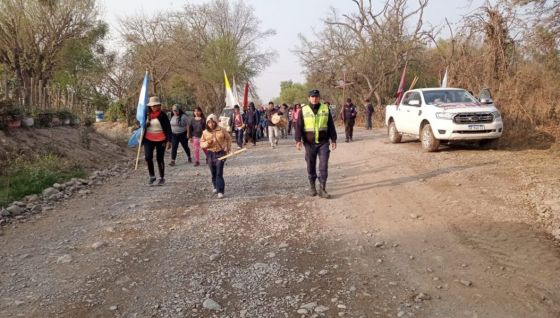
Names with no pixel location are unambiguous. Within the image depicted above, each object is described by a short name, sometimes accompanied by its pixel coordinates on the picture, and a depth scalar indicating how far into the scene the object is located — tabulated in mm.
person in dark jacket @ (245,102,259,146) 17806
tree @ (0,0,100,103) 24281
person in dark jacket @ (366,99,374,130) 27422
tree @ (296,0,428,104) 35656
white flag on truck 17189
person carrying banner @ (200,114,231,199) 8297
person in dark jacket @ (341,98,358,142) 17844
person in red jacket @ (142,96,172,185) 9336
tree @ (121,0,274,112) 37531
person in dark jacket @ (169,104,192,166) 13172
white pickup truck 11656
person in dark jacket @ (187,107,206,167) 12609
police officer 7762
